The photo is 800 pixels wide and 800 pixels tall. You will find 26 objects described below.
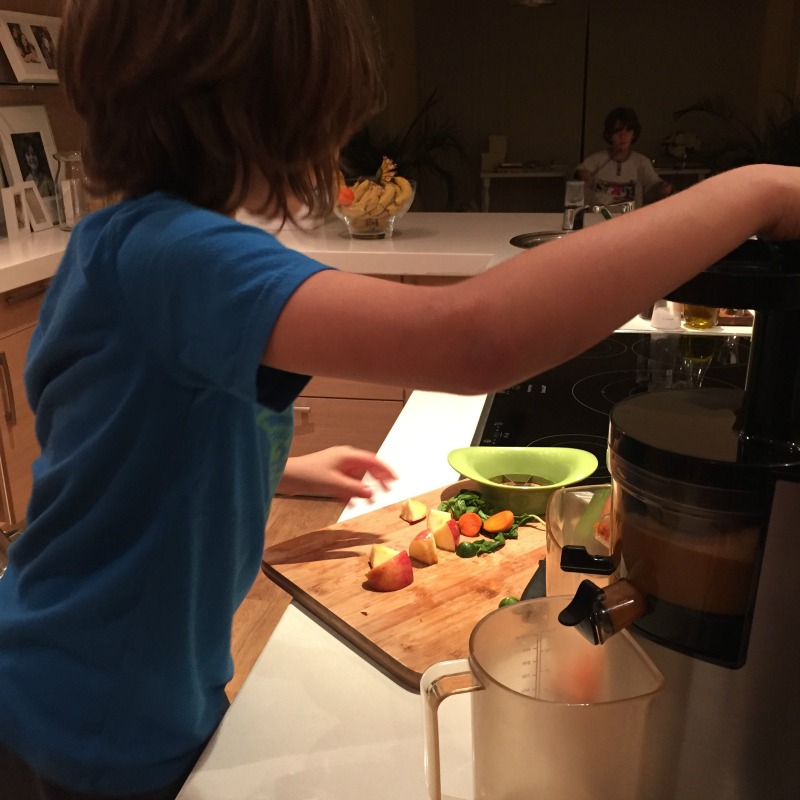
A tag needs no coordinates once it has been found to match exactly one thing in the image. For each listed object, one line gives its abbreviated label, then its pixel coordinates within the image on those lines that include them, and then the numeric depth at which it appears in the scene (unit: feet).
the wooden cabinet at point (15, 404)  7.71
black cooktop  4.13
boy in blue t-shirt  1.56
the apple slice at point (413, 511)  3.20
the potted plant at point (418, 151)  16.48
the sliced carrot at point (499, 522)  3.11
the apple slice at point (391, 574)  2.75
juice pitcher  1.65
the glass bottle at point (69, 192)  9.60
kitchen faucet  7.43
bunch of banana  9.05
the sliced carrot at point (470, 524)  3.10
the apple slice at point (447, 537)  2.97
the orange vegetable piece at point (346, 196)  8.93
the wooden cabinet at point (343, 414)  8.88
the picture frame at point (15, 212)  9.15
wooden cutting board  2.46
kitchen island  1.95
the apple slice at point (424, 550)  2.88
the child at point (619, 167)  14.73
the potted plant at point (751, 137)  17.69
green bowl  3.47
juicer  1.54
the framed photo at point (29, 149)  9.67
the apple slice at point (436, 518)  3.06
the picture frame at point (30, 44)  9.42
